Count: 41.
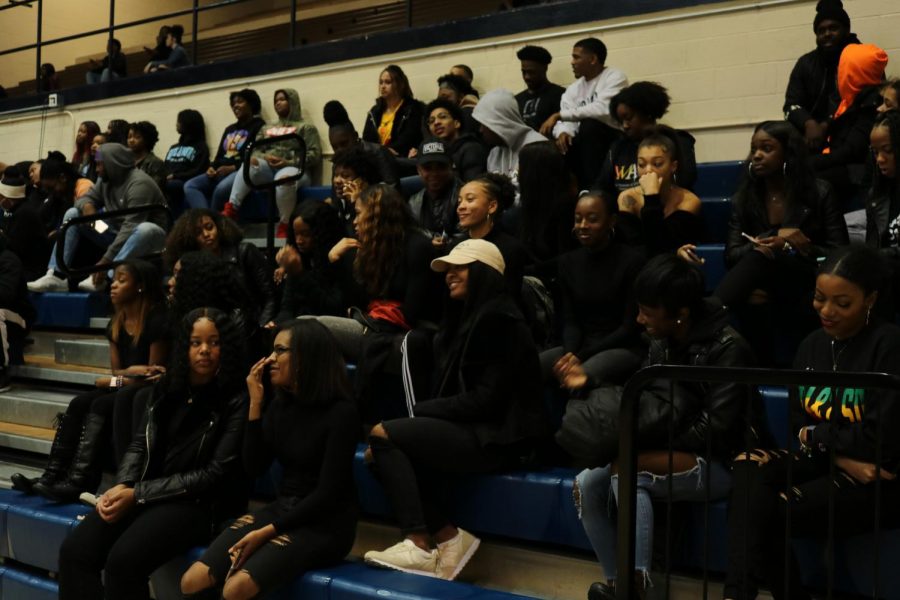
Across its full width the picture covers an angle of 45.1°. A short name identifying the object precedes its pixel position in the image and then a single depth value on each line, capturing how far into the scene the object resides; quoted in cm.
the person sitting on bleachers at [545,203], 511
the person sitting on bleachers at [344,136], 636
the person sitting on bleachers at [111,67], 1110
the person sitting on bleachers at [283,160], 759
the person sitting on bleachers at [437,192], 569
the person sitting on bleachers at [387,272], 470
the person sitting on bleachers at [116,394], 498
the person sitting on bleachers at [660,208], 479
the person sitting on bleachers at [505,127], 617
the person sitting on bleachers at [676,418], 332
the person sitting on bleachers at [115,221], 704
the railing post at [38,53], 1137
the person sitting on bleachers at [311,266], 529
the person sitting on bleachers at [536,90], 695
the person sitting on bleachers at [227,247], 568
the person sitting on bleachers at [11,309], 671
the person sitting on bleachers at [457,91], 729
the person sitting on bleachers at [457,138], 633
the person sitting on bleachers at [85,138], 983
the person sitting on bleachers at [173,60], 1108
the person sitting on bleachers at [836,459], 300
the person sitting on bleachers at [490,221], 464
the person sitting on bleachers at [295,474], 380
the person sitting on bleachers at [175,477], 415
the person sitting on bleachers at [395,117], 751
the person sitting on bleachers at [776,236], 424
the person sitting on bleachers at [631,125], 545
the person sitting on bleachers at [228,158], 811
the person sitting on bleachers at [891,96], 482
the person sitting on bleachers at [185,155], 875
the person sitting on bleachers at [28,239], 769
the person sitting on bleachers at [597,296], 423
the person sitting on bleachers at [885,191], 420
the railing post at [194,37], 981
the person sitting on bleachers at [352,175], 577
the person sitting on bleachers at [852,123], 508
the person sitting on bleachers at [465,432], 388
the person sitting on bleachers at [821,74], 574
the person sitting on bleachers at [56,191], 865
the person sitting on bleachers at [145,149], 898
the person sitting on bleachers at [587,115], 602
